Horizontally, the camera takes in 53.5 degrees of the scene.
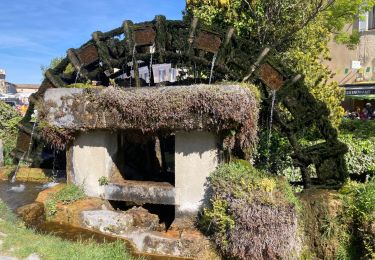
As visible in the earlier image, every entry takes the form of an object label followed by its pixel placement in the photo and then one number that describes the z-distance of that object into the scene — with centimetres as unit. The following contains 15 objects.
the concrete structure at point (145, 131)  576
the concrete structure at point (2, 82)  5514
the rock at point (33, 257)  424
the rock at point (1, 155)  1084
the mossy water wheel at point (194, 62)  751
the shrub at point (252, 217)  502
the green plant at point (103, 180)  684
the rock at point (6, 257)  417
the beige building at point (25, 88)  7000
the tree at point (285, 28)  1062
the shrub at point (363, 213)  541
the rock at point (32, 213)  637
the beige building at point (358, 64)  2120
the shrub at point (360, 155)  835
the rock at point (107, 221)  604
